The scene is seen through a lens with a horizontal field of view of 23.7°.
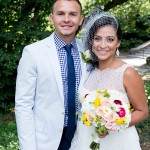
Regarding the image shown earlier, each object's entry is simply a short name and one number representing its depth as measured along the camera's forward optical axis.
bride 2.92
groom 2.90
